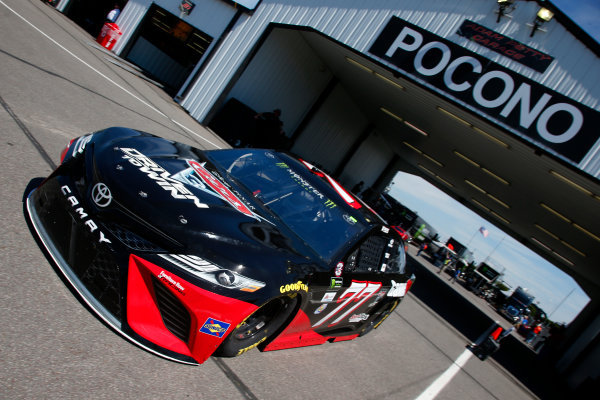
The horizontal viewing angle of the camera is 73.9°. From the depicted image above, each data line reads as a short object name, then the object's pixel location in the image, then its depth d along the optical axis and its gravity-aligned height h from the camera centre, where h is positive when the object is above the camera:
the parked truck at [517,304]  18.25 -0.05
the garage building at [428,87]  7.68 +3.19
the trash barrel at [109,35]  15.09 -0.85
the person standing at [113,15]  15.55 -0.16
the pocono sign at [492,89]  7.38 +3.23
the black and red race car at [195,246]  2.34 -0.92
